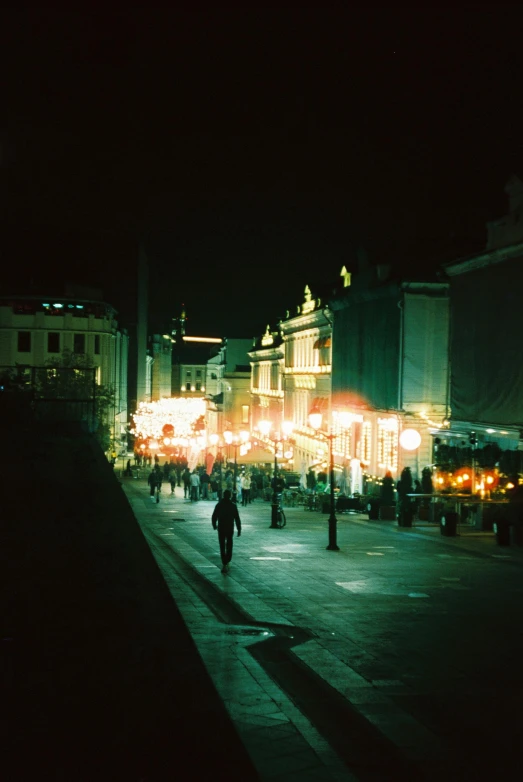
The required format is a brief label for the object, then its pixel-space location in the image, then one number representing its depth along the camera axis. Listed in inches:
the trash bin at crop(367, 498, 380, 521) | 1334.9
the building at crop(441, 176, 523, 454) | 1234.0
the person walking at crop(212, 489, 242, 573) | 776.9
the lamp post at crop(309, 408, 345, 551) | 927.7
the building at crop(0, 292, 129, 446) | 2581.2
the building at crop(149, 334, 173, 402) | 5027.1
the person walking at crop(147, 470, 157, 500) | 1633.9
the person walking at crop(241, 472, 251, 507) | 1755.7
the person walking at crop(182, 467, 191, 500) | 1726.1
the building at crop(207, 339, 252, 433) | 3846.0
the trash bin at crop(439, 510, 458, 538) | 1039.0
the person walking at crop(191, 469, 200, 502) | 1667.1
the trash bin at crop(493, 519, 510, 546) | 940.0
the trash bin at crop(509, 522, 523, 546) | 946.1
